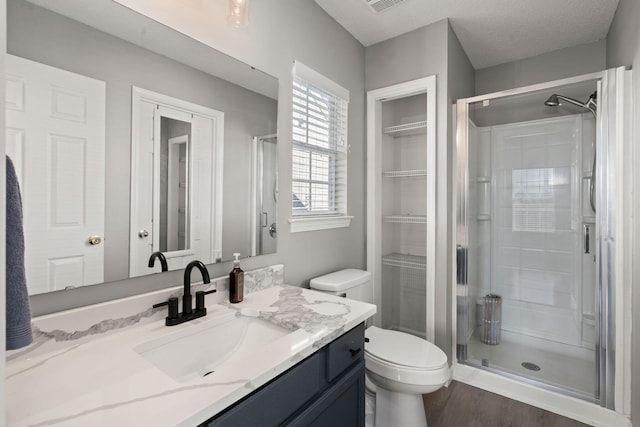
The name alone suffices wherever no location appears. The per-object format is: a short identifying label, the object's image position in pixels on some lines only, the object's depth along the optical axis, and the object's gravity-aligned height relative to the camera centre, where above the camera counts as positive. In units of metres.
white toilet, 1.54 -0.80
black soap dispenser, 1.38 -0.32
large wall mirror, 0.89 +0.24
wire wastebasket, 2.46 -0.82
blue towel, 0.61 -0.13
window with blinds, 1.88 +0.45
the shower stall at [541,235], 1.84 -0.15
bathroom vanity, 0.67 -0.41
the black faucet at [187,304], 1.14 -0.35
